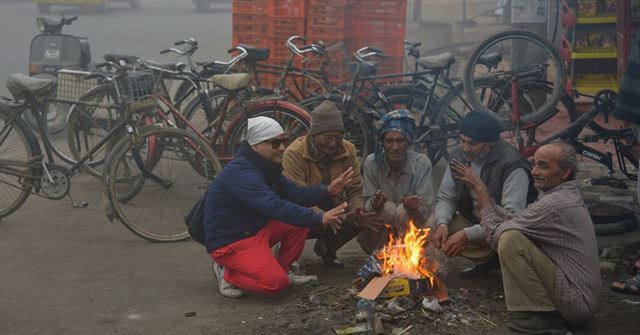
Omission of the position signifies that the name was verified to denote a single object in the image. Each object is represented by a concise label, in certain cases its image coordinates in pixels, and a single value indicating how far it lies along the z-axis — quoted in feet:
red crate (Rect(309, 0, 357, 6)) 35.60
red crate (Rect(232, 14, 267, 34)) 36.60
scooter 35.96
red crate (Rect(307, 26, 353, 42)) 35.81
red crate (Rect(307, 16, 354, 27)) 35.78
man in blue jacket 18.52
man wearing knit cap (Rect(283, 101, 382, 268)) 20.33
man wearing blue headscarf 19.70
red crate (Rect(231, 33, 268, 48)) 36.73
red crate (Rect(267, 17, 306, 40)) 35.94
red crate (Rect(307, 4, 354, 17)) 35.63
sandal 18.71
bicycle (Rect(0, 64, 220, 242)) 24.08
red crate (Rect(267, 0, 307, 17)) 35.78
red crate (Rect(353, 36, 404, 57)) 36.91
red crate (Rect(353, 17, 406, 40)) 36.99
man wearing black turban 18.51
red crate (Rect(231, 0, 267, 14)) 36.42
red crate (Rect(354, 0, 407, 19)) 36.88
